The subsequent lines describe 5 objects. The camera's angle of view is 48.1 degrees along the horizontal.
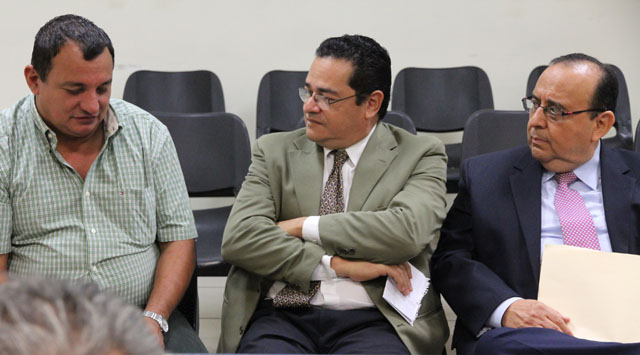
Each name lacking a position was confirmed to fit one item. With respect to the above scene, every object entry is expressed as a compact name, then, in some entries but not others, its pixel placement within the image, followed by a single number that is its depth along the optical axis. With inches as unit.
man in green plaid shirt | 81.6
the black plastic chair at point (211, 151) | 135.1
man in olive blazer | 87.5
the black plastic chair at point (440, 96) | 176.6
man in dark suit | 87.4
